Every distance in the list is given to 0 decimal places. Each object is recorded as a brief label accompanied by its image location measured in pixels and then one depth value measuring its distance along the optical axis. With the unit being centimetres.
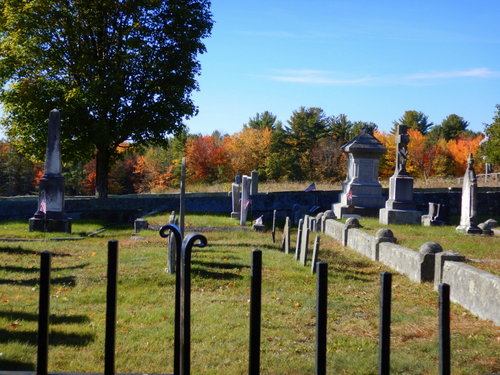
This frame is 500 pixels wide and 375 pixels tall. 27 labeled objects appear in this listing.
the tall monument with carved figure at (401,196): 1888
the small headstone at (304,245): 1115
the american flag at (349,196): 2232
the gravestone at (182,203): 1132
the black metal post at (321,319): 273
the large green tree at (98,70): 2469
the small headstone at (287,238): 1347
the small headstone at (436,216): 1925
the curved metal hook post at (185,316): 280
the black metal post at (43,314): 271
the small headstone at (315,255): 1028
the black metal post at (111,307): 281
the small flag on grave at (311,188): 2567
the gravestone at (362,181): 2238
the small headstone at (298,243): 1220
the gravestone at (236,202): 2298
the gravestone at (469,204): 1580
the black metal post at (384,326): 267
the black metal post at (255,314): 269
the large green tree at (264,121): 6938
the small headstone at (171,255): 959
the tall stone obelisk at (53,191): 1786
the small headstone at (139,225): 1827
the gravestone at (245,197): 2078
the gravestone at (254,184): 2818
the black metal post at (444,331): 264
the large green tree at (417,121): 7950
